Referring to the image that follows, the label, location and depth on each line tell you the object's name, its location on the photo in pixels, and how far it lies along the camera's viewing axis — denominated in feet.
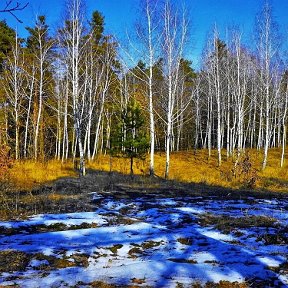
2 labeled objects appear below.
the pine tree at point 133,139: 62.28
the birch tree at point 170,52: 61.77
